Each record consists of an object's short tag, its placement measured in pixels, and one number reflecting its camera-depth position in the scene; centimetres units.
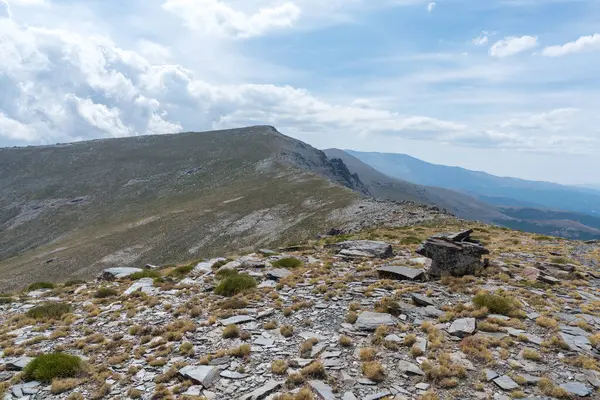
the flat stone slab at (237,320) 1524
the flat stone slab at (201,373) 1099
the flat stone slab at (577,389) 976
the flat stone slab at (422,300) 1595
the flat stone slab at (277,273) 2134
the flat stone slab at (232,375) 1121
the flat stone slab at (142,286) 2113
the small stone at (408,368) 1084
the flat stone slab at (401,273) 1969
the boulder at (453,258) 2041
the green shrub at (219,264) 2567
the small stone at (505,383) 1005
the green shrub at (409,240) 3261
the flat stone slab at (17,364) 1302
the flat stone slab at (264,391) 1005
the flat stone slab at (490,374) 1044
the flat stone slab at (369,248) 2575
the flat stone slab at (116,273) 2600
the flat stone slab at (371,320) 1395
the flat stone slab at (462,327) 1322
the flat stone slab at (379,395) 975
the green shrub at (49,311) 1842
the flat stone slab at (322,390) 982
